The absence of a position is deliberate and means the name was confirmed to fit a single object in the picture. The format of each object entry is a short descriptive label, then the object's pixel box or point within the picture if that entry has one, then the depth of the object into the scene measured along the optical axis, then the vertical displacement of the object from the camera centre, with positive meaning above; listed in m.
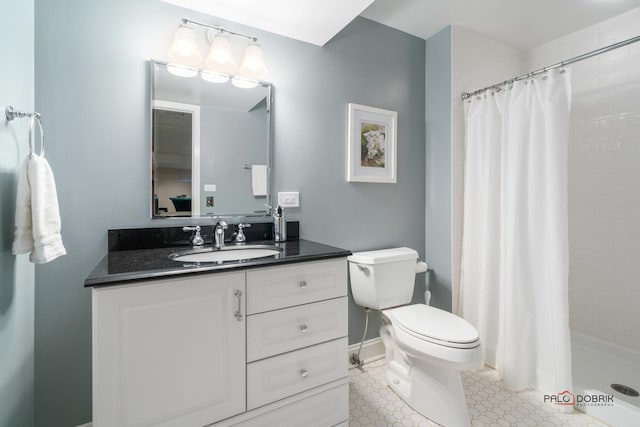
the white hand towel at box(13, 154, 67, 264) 0.94 -0.01
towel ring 0.96 +0.29
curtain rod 1.34 +0.80
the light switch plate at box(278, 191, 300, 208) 1.72 +0.08
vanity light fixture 1.40 +0.79
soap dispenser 1.63 -0.08
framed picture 1.95 +0.48
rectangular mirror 1.43 +0.35
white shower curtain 1.56 -0.11
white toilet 1.38 -0.64
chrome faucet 1.45 -0.11
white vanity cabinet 0.89 -0.50
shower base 1.39 -1.00
